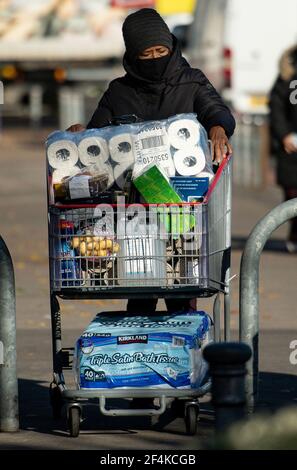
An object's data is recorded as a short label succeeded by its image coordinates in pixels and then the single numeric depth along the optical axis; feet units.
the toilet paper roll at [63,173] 42.67
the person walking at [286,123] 84.83
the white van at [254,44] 147.73
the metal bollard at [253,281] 42.42
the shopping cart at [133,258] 41.52
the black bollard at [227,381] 31.93
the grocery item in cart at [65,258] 42.00
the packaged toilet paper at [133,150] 42.46
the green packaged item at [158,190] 41.57
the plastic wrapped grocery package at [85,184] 42.16
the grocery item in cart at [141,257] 41.52
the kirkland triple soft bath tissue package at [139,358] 41.89
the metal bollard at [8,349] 42.19
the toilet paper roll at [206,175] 42.23
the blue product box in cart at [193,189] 41.96
